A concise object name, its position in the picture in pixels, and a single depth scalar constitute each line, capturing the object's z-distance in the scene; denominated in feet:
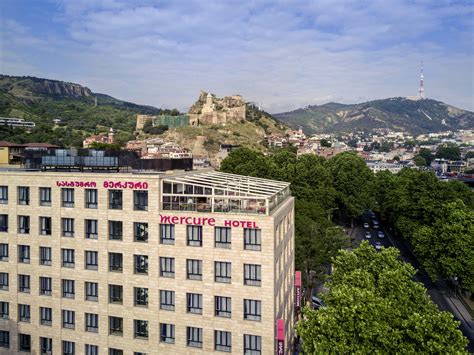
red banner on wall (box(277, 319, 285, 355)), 109.19
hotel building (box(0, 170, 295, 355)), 110.11
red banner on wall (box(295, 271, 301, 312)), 155.33
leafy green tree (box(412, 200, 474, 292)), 176.86
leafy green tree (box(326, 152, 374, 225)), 325.21
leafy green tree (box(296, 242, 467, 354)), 86.89
